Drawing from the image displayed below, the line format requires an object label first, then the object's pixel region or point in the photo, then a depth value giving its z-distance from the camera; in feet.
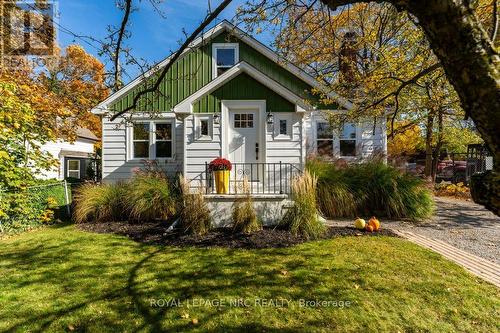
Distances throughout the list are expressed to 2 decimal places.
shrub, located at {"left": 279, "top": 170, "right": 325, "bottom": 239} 19.99
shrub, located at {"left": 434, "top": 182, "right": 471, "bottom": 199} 41.86
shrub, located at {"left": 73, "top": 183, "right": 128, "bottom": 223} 26.63
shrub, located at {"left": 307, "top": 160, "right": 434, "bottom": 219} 26.00
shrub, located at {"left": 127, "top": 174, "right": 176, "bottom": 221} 25.61
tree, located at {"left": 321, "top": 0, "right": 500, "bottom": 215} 4.24
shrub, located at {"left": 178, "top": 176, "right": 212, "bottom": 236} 21.18
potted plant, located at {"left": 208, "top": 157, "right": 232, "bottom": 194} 24.20
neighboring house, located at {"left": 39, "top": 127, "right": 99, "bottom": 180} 54.29
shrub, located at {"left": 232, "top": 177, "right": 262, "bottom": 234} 21.43
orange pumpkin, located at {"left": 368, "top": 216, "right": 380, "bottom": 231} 21.06
